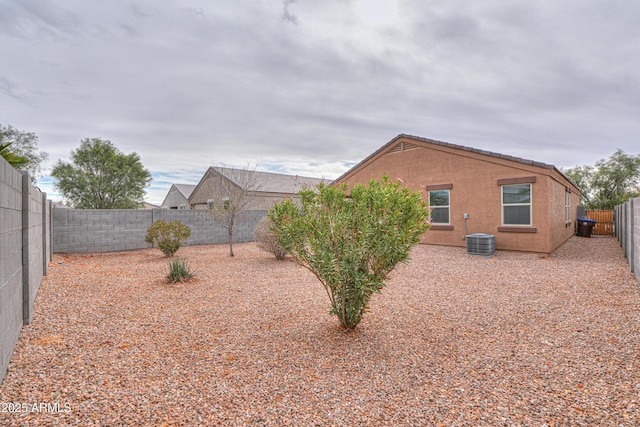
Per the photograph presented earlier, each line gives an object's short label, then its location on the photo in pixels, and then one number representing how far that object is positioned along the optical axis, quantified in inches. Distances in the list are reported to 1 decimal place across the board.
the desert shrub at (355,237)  145.4
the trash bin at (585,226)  638.5
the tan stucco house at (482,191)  427.5
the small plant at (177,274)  274.7
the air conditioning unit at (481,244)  424.2
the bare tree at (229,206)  470.3
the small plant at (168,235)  435.2
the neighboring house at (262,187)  871.7
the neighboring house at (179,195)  1157.1
